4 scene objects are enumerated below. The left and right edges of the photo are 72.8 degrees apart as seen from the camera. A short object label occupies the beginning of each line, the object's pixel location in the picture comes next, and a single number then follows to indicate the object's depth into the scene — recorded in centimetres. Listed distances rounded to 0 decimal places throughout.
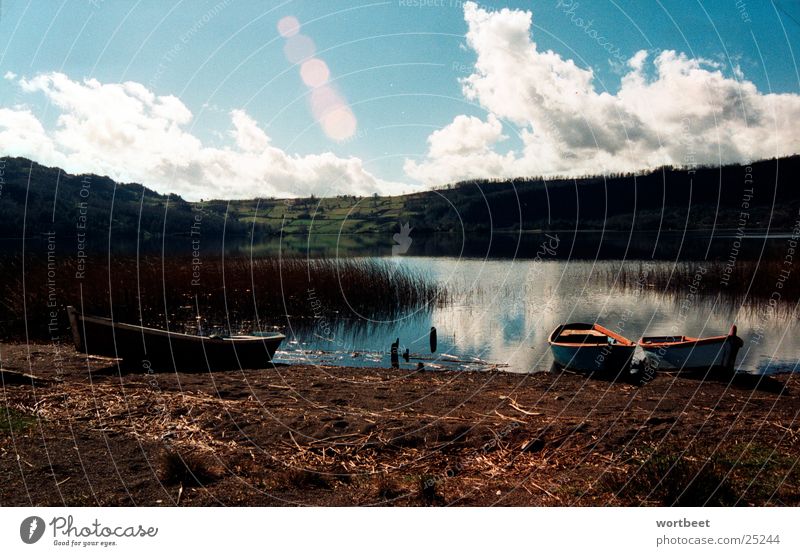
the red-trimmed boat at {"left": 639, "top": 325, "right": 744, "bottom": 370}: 1420
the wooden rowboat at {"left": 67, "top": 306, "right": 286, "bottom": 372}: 1242
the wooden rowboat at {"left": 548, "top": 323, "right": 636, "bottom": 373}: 1457
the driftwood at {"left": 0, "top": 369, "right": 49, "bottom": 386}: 907
